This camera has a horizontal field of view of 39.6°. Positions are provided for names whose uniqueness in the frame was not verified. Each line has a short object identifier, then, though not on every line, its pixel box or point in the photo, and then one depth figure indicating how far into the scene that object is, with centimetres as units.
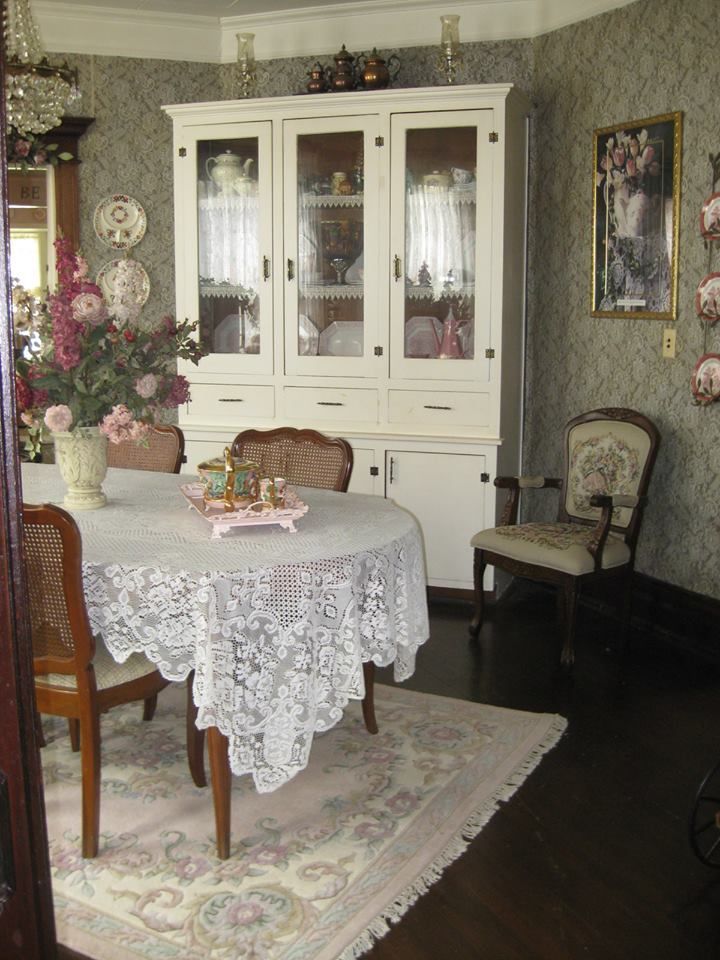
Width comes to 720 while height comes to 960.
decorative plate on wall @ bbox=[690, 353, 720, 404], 366
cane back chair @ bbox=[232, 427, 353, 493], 325
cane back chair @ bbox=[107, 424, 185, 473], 352
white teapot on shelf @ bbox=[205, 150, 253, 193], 453
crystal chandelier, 314
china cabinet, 425
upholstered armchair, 368
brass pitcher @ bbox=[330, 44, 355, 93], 441
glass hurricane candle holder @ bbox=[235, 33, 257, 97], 456
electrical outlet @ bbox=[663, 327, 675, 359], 392
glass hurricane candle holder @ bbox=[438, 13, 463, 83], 425
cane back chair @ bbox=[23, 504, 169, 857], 216
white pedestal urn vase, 274
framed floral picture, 389
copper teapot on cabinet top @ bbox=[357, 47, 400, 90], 437
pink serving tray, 253
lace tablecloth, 224
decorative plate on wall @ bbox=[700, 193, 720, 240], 359
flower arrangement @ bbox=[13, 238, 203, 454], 261
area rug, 213
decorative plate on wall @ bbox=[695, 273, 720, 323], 362
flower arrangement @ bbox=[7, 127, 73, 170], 283
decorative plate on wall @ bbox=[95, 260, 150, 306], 493
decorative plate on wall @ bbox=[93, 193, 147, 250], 494
